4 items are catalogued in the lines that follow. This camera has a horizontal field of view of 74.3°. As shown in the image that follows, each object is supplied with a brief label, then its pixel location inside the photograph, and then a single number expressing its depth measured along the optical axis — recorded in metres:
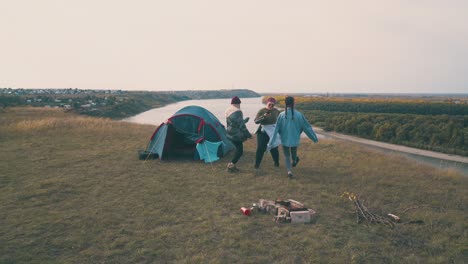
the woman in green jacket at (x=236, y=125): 9.09
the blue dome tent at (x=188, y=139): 11.12
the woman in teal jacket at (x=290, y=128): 8.42
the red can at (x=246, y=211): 6.18
